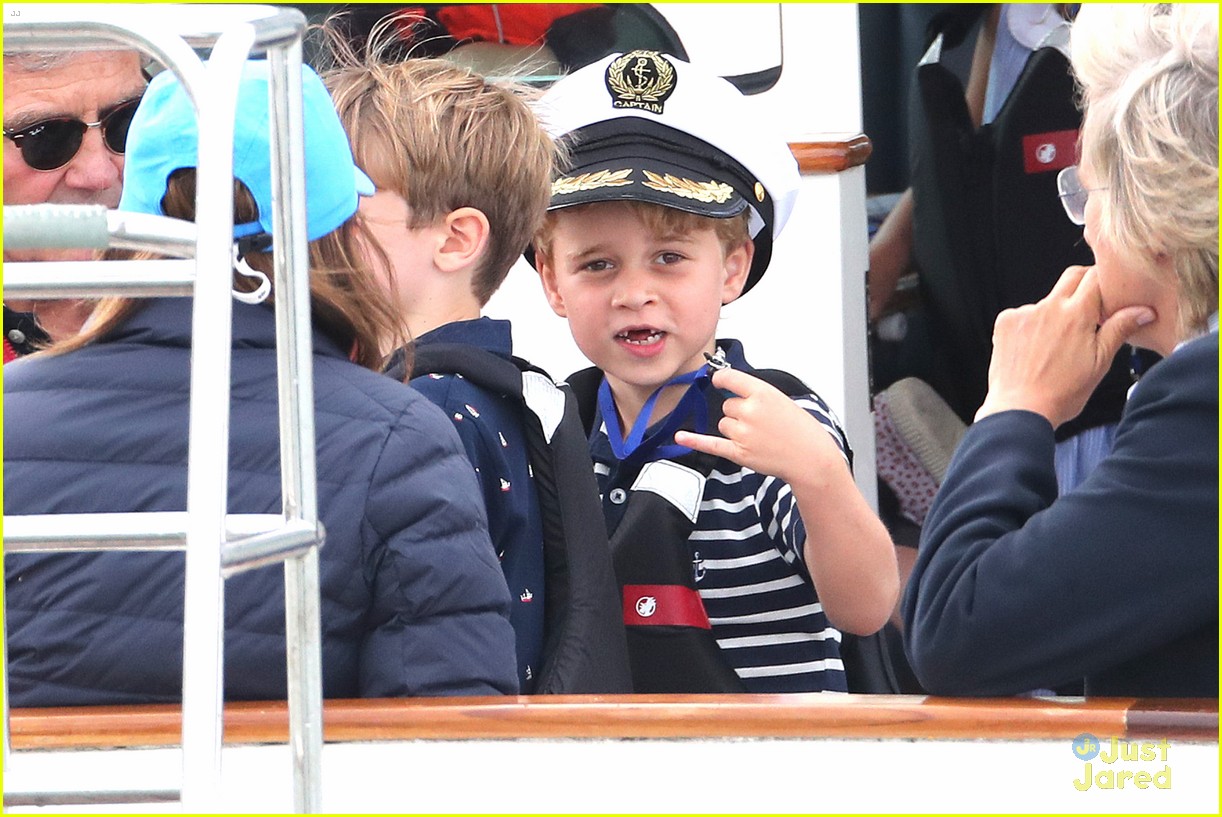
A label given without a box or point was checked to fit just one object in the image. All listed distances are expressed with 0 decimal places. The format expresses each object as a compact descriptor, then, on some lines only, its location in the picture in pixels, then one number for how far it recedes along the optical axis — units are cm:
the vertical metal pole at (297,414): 1523
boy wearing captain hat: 1573
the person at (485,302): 1567
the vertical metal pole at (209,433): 1317
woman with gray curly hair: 1531
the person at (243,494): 1540
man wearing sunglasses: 1610
